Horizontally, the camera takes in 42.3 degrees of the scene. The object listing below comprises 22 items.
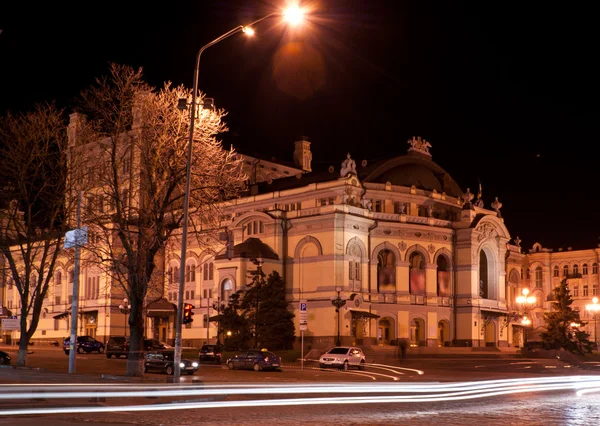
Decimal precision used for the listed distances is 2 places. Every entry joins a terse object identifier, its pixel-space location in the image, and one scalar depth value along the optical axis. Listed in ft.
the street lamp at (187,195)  94.48
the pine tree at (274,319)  228.22
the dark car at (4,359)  151.88
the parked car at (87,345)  229.66
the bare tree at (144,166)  117.50
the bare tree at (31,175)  136.56
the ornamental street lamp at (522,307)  205.36
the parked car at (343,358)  176.96
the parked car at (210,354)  193.26
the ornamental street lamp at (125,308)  216.95
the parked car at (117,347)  198.80
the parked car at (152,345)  208.34
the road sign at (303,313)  157.62
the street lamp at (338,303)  222.54
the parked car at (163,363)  140.87
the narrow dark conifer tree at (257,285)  230.15
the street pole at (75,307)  122.21
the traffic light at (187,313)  109.40
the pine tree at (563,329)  267.80
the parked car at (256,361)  160.45
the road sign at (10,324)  138.00
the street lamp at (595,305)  209.67
